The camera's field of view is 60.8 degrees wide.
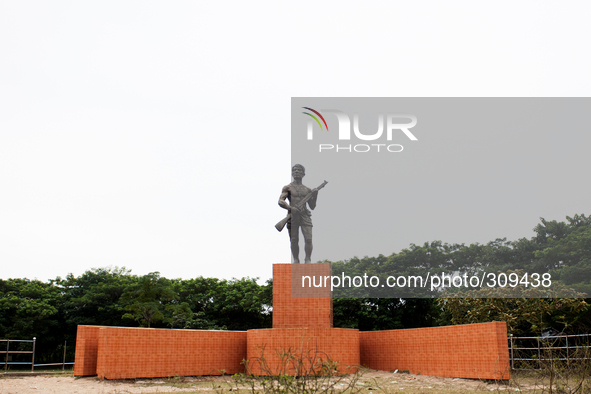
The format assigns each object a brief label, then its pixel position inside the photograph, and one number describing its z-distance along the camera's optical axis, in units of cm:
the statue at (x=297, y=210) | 1245
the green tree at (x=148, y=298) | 2123
